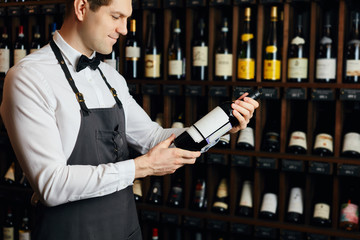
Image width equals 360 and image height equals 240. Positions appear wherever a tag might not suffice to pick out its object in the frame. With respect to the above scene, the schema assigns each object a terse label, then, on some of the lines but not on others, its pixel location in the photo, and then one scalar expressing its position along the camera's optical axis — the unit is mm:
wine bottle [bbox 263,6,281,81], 2020
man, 1146
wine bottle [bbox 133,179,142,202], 2301
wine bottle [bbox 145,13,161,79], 2229
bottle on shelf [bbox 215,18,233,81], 2076
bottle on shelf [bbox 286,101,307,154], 2006
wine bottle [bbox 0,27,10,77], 2561
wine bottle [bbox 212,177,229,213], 2152
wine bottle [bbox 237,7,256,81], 2066
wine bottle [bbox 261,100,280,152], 2076
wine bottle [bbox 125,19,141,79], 2270
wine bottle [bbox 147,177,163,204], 2277
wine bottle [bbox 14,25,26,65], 2529
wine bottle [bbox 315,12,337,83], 1908
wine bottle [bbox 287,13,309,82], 1967
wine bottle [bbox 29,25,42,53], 2553
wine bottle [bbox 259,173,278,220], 2070
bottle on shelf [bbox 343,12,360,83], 1889
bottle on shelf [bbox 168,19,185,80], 2186
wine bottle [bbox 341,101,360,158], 1926
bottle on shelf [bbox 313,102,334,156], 2170
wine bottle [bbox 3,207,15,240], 2662
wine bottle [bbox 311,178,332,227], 1985
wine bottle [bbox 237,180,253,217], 2117
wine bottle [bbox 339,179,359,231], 1944
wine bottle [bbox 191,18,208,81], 2129
